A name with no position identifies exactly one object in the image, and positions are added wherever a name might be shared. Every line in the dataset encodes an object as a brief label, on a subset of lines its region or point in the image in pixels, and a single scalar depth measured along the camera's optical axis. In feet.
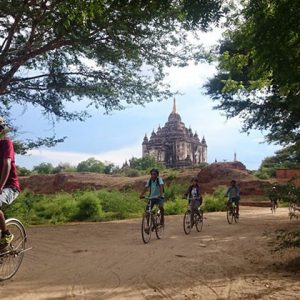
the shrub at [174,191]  81.17
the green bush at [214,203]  69.55
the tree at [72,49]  36.33
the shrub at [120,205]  57.01
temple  185.12
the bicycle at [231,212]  44.61
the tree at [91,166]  202.16
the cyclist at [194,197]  34.41
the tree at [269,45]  22.71
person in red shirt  14.30
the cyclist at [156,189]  28.58
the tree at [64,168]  175.64
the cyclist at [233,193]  44.54
